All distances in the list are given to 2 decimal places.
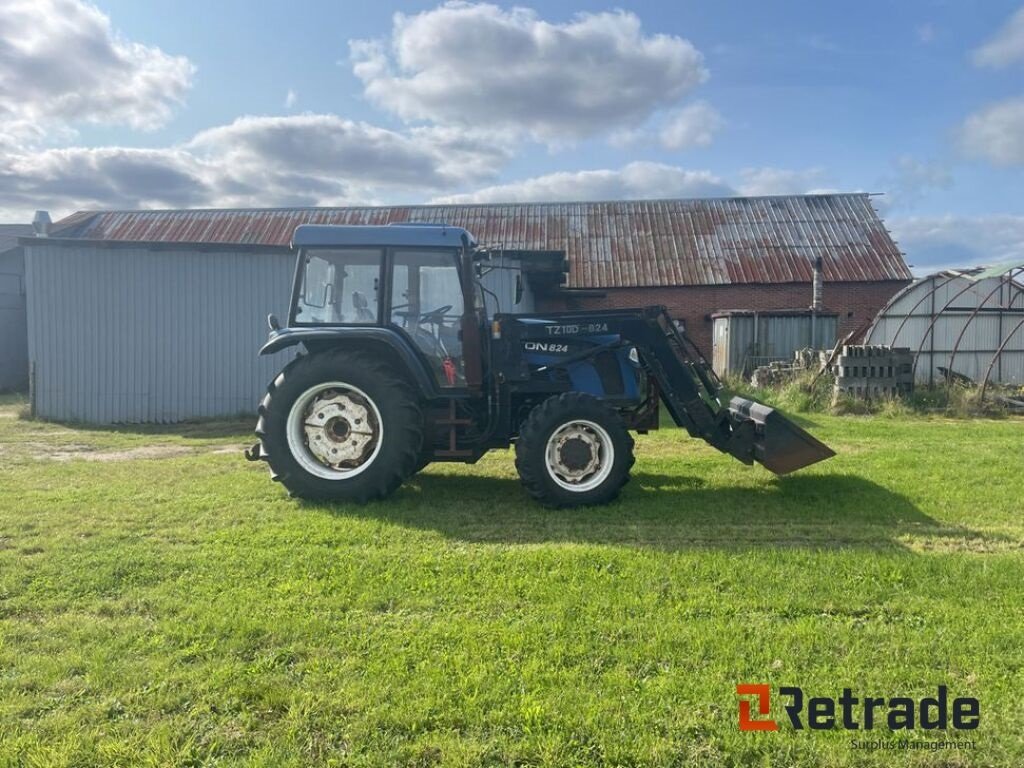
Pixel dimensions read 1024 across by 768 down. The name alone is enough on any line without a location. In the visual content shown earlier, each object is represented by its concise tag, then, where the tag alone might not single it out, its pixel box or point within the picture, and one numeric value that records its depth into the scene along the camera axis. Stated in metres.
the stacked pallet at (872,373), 13.19
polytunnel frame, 14.68
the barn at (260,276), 12.53
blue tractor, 5.88
